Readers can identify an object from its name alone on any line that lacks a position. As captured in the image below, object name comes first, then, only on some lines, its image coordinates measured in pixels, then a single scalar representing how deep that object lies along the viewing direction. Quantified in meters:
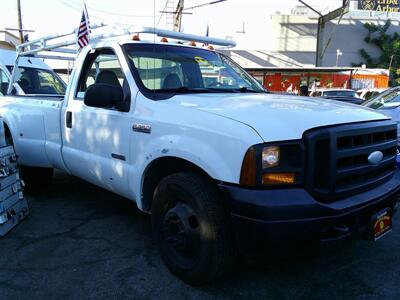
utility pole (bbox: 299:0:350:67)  40.97
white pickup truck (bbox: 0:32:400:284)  2.68
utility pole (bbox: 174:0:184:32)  19.14
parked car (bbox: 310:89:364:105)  18.17
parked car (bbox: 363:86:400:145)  7.05
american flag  4.69
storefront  32.76
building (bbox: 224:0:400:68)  44.28
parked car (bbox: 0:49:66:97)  7.92
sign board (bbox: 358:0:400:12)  48.59
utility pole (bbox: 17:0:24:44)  28.47
